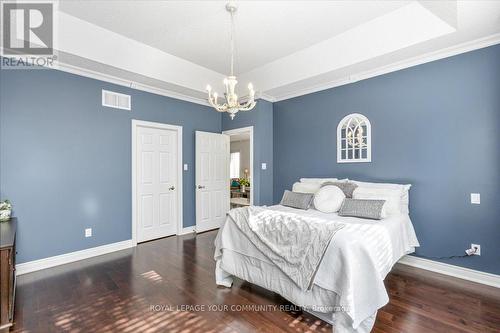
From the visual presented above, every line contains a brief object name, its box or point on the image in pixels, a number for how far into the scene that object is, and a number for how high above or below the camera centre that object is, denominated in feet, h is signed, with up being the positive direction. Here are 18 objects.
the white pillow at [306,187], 12.54 -1.02
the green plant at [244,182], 26.14 -1.50
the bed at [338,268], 5.98 -2.85
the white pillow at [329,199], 10.66 -1.36
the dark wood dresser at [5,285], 6.20 -2.92
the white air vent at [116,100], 12.54 +3.54
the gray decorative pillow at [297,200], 11.33 -1.49
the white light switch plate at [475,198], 9.34 -1.16
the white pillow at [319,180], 12.72 -0.64
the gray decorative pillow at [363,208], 9.34 -1.59
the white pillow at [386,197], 9.89 -1.20
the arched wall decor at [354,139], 12.30 +1.46
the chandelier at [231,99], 8.29 +2.34
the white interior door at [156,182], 14.05 -0.81
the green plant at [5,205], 9.26 -1.38
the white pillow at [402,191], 10.37 -0.99
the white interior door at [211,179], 16.28 -0.78
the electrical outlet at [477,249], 9.29 -3.05
